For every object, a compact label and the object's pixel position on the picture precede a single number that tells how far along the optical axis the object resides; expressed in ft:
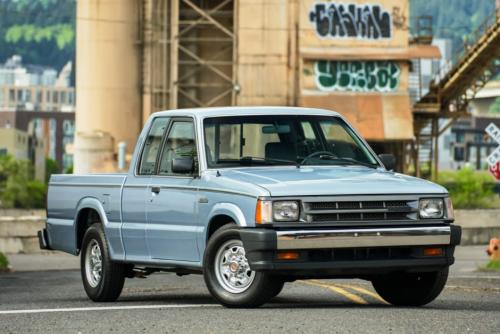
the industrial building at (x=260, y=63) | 206.69
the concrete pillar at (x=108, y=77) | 207.51
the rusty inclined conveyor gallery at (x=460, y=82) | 207.51
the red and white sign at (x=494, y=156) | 93.66
